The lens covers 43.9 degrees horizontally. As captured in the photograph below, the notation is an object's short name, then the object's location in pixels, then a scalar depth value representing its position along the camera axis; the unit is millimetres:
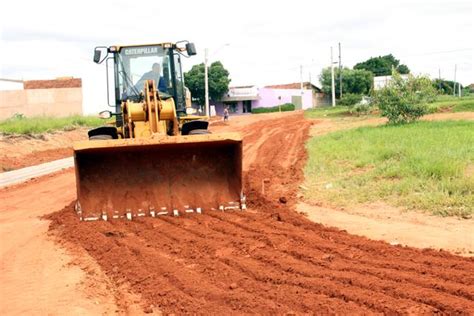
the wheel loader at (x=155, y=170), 9039
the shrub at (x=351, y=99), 50719
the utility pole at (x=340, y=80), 72300
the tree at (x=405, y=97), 24453
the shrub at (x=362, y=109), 42250
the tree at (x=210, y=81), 68875
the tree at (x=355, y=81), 82438
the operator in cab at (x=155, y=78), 11320
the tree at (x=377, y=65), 100250
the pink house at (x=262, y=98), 75162
